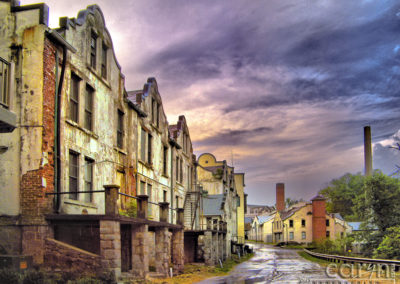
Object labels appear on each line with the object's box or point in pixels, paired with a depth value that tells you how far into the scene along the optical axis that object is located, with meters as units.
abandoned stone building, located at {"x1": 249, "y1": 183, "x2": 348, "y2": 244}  68.75
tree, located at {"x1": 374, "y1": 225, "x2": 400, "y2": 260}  26.69
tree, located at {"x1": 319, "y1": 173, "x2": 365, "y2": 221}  102.32
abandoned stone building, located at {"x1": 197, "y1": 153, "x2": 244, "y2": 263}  37.25
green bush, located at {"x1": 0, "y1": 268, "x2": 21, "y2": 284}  12.37
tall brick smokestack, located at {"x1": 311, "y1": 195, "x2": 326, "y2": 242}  68.31
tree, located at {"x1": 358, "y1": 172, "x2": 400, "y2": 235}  30.89
